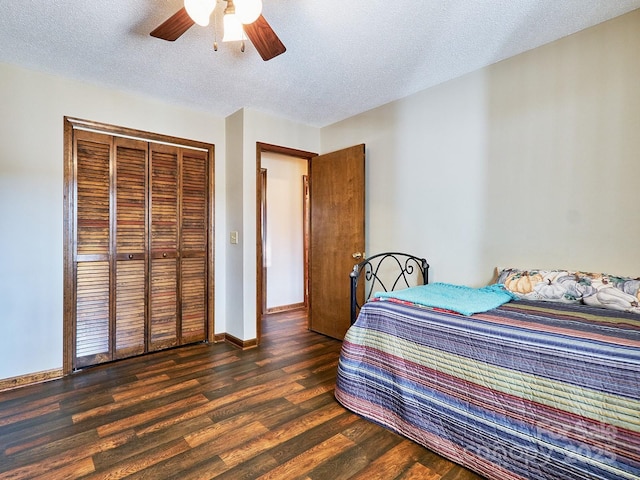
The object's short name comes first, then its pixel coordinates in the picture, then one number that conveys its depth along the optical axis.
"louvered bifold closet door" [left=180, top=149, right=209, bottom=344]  3.42
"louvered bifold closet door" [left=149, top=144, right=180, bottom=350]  3.23
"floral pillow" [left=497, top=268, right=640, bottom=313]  1.82
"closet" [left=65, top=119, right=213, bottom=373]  2.83
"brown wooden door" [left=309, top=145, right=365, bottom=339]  3.43
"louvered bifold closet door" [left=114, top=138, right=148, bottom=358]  3.03
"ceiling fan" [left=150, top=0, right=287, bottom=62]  1.49
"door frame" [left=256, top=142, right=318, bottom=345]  3.50
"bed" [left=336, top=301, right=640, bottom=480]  1.25
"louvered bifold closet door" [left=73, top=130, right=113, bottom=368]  2.83
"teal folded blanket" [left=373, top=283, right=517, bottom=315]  1.92
